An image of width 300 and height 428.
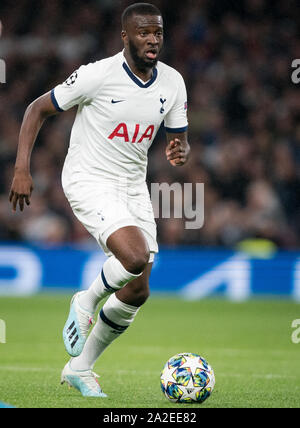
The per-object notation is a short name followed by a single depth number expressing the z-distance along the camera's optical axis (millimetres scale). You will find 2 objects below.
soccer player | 11477
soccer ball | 10828
